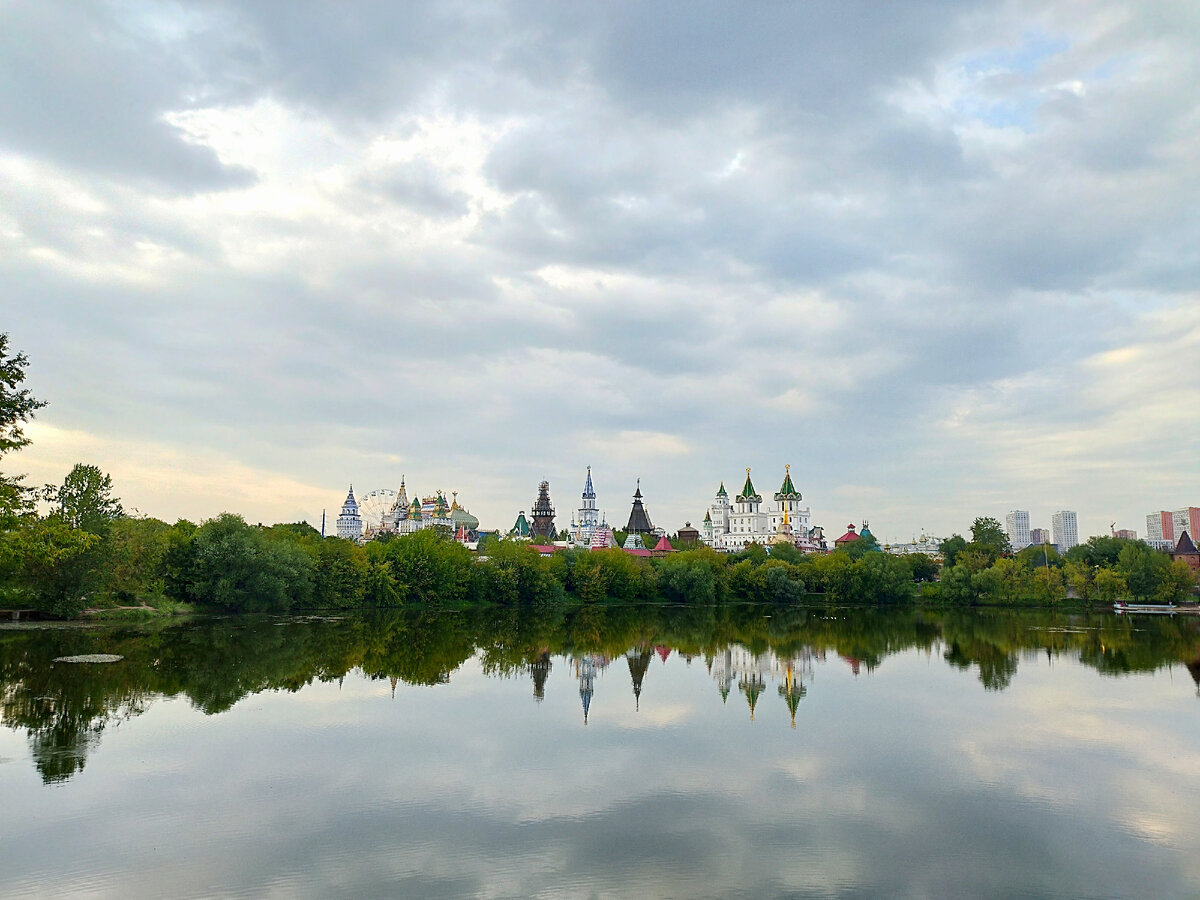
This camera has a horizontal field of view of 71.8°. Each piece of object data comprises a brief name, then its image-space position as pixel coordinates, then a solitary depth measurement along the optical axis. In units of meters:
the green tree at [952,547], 98.30
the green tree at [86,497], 38.88
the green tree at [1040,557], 68.50
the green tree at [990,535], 93.40
